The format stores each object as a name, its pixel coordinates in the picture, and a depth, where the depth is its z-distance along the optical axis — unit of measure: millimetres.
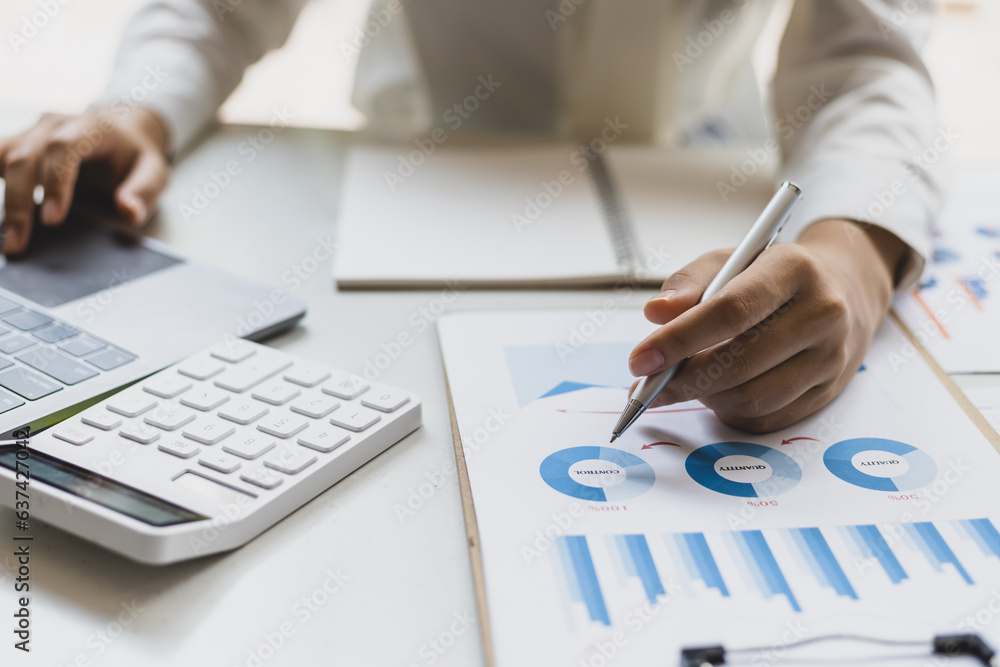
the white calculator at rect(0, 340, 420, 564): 363
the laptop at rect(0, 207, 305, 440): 462
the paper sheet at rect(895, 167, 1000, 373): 566
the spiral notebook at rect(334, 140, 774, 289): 650
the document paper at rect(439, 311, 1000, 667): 339
